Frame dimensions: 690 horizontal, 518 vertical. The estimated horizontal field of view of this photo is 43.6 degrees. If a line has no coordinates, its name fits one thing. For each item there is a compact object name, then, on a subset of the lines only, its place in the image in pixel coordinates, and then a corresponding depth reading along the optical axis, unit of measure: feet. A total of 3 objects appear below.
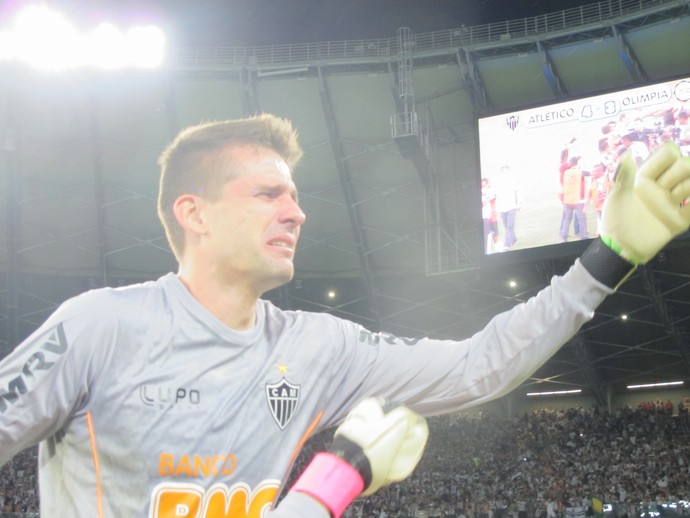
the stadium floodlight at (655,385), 89.86
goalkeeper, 8.20
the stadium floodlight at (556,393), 92.56
